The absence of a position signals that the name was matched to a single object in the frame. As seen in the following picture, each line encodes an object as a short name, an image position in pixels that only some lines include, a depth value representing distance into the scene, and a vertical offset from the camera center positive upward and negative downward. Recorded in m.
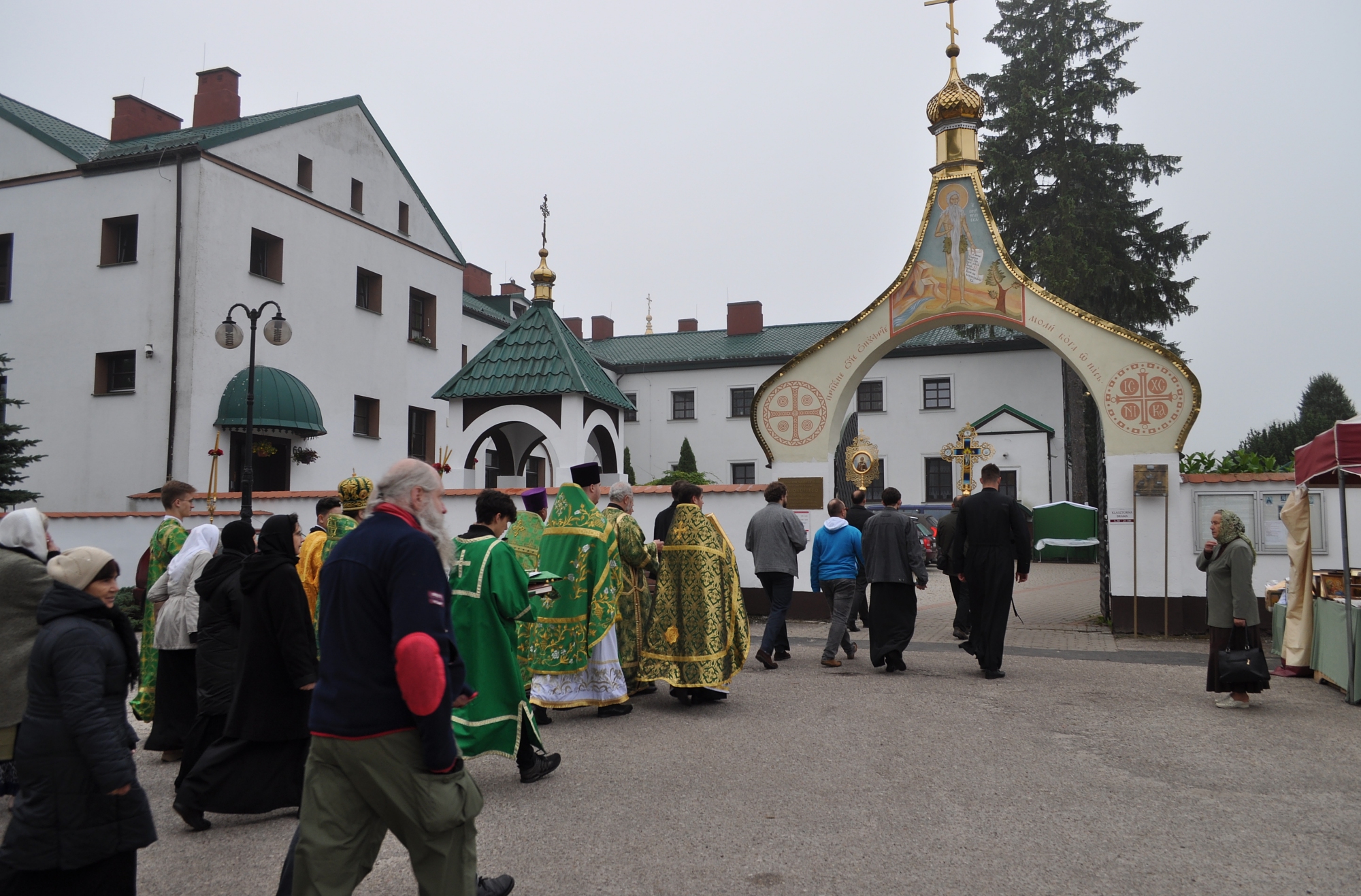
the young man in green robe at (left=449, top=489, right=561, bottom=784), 5.77 -0.82
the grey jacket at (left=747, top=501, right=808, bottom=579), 10.10 -0.40
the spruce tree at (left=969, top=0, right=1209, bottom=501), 28.91 +9.91
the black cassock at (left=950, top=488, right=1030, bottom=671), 9.51 -0.55
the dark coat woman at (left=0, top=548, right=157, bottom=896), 3.34 -0.92
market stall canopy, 8.25 +0.46
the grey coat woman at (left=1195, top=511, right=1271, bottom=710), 7.95 -0.75
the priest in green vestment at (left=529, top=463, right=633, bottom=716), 7.72 -0.86
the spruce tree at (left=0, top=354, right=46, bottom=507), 16.27 +0.71
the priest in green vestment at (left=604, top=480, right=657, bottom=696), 8.03 -0.63
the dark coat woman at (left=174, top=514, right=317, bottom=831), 4.93 -1.00
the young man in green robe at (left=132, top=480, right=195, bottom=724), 6.77 -0.32
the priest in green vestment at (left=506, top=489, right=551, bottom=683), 8.18 -0.28
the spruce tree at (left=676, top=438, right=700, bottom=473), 38.72 +1.70
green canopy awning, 20.00 +2.00
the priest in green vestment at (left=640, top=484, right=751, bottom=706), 8.17 -0.95
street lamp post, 13.88 +2.43
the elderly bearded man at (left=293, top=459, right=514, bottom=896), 3.08 -0.72
